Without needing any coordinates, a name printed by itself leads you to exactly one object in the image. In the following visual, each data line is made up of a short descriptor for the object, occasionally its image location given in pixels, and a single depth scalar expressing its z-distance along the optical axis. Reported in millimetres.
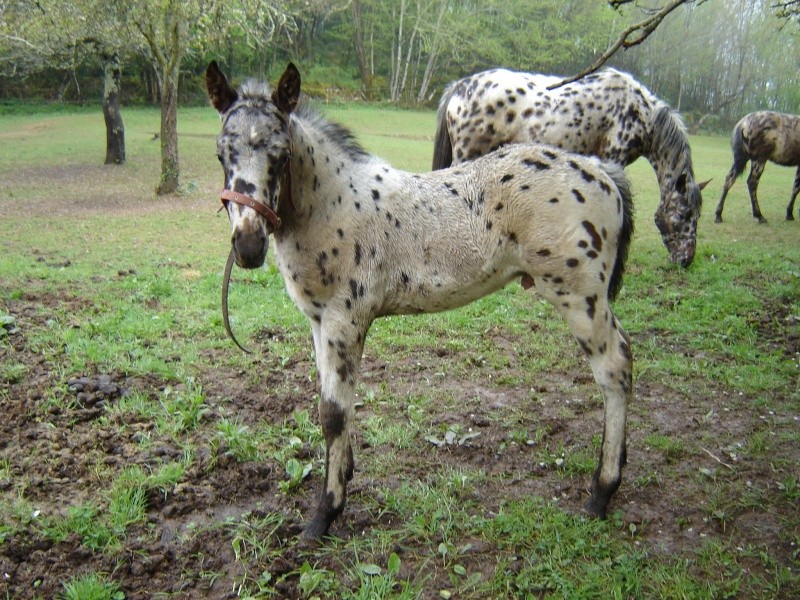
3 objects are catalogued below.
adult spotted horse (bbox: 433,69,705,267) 6777
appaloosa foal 3232
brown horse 11969
